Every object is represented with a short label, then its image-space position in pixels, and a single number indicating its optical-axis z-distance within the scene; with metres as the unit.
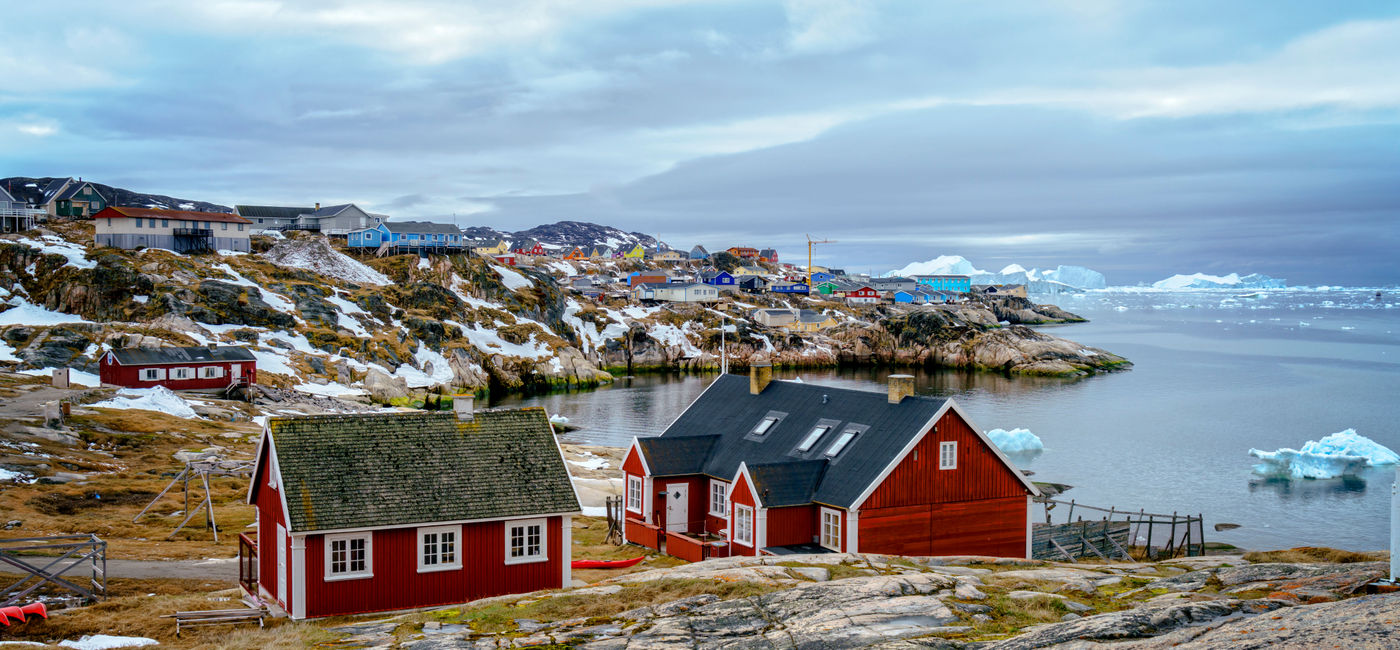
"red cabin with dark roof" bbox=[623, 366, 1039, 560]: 30.95
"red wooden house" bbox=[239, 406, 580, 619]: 25.11
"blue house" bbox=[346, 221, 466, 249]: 144.88
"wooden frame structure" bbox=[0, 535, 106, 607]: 24.30
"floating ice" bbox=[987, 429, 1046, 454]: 71.94
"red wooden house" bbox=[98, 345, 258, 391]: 70.00
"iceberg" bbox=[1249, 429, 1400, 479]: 63.28
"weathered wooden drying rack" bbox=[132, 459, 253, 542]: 34.88
